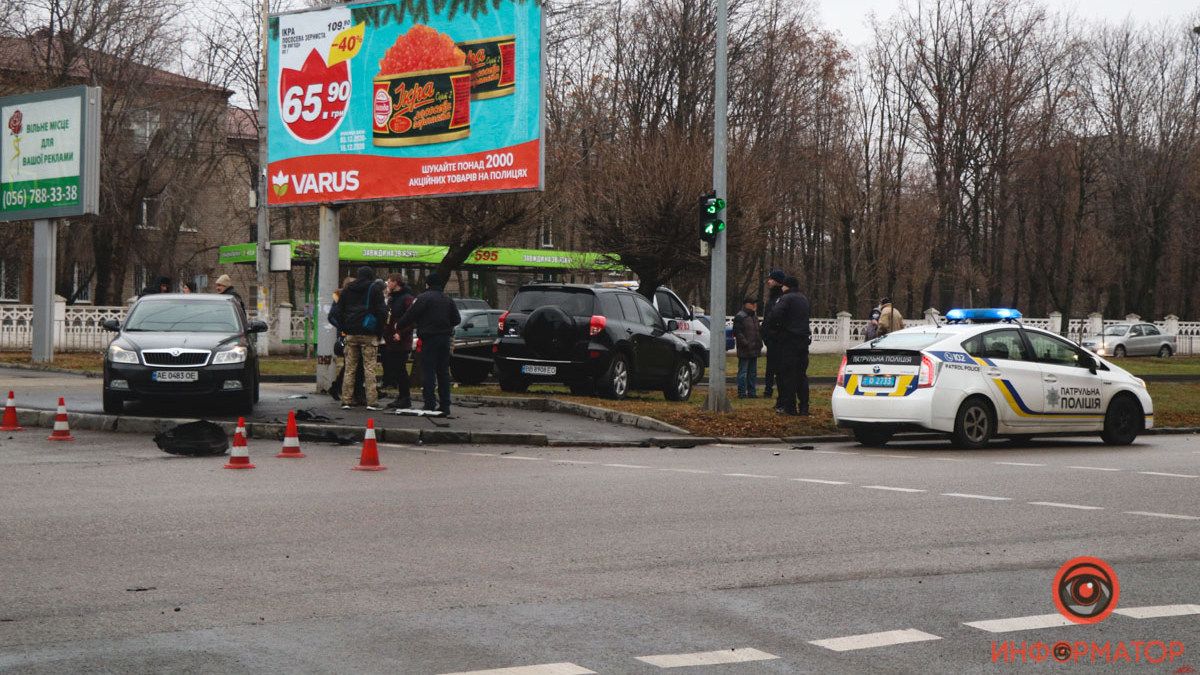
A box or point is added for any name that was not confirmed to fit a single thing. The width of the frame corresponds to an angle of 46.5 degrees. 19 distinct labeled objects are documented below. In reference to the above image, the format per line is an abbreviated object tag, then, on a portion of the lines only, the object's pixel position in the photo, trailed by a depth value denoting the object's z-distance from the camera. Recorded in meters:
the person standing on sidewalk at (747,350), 23.95
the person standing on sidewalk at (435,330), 17.44
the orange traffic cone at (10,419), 16.55
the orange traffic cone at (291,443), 13.98
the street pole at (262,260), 34.50
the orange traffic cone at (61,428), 15.38
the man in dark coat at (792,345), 18.95
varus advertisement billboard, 19.67
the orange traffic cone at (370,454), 12.97
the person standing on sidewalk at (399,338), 18.69
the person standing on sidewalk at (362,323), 18.30
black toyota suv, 21.14
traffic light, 19.36
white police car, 16.28
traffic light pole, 19.47
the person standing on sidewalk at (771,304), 20.00
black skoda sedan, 17.05
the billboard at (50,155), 31.58
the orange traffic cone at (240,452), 12.77
